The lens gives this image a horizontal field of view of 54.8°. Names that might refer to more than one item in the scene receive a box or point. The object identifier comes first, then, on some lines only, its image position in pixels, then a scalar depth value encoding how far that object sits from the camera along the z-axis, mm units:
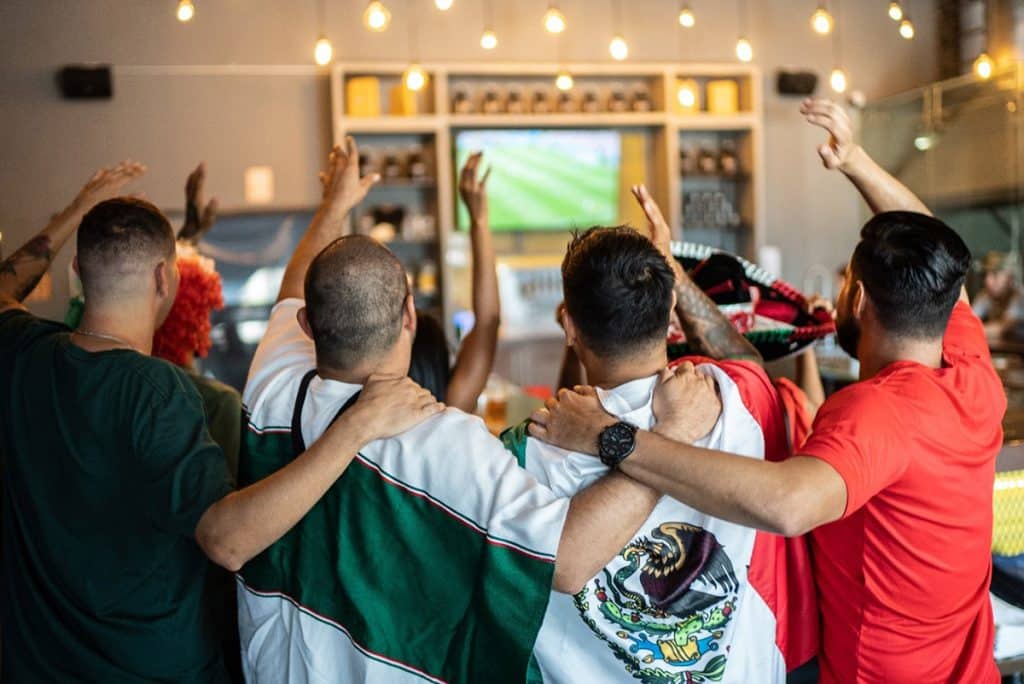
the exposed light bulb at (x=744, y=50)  4574
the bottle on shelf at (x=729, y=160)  7094
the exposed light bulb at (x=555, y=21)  4309
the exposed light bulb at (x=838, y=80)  4891
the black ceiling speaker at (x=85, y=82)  6184
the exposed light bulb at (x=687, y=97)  6680
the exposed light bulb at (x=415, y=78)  4699
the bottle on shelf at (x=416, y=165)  6535
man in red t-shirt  1479
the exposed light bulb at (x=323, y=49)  4289
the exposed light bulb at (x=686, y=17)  4243
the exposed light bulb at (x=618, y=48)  4676
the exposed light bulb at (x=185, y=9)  3580
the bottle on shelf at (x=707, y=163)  7066
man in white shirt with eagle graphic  1595
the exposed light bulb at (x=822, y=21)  4371
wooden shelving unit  6418
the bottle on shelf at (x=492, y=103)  6605
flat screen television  6840
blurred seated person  6008
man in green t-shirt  1625
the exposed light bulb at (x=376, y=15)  3750
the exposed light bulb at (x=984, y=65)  4480
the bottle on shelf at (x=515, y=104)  6668
